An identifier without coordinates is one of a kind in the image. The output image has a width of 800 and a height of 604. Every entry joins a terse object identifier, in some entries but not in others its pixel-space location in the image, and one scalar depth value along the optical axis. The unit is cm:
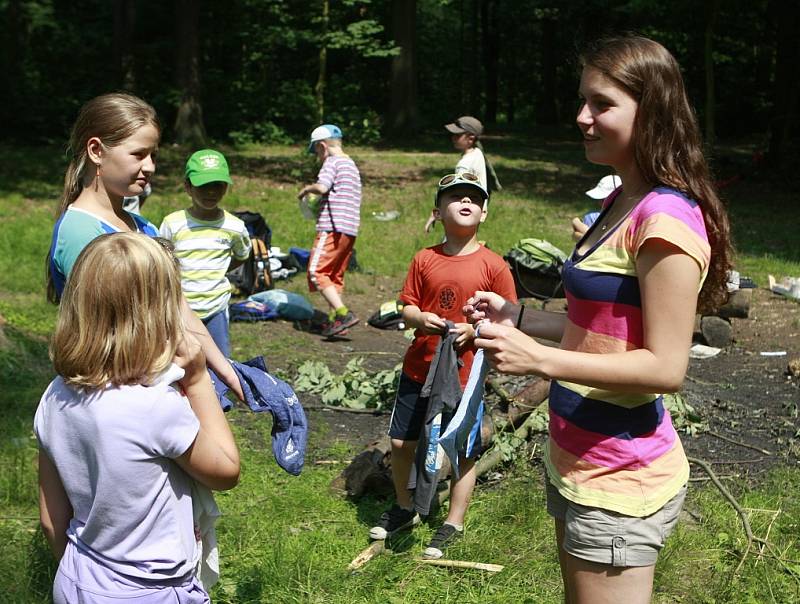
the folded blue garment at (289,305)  935
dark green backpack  990
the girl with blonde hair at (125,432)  224
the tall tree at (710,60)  1923
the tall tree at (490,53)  4191
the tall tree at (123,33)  2423
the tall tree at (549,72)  3775
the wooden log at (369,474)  502
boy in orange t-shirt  436
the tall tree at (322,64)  2447
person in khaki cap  958
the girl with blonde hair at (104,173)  308
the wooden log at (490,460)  492
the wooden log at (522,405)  564
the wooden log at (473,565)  409
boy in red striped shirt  925
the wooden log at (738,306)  856
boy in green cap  553
